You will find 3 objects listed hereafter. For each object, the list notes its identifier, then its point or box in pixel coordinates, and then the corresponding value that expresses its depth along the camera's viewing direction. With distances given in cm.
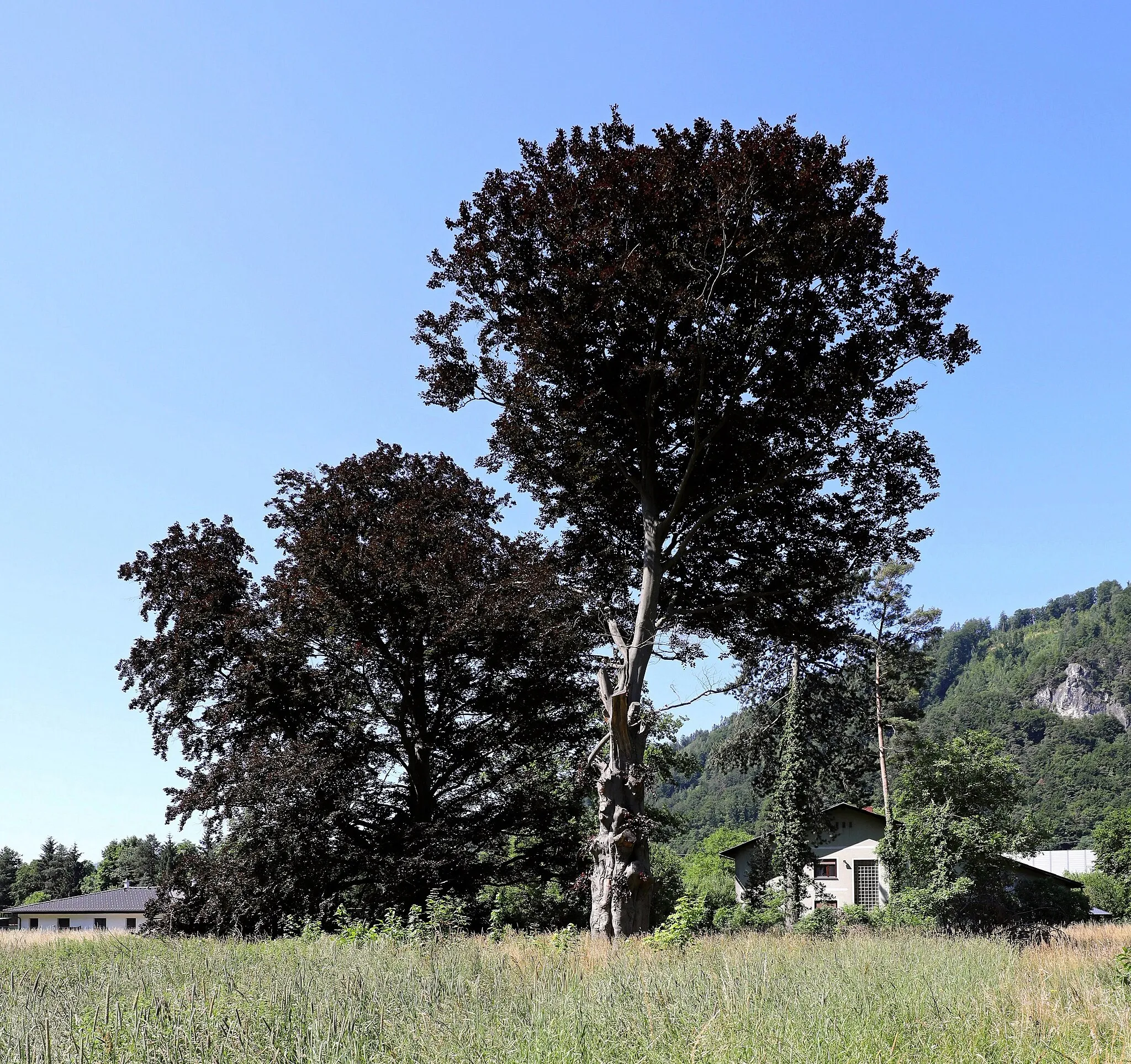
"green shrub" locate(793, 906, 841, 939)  3020
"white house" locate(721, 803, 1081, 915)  4444
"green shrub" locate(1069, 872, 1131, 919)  4912
